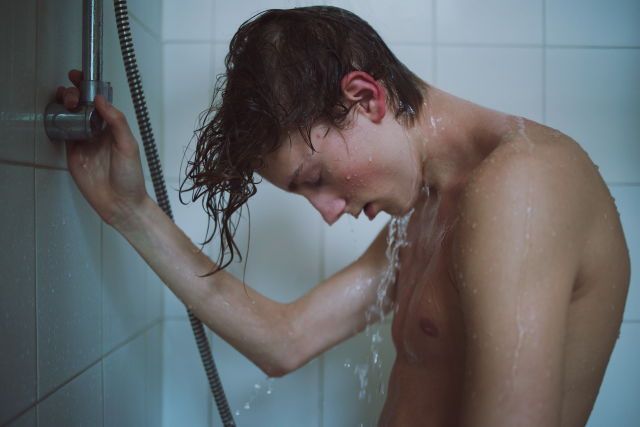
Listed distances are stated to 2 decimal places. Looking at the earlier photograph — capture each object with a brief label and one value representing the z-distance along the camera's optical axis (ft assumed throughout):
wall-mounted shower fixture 2.30
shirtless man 2.02
